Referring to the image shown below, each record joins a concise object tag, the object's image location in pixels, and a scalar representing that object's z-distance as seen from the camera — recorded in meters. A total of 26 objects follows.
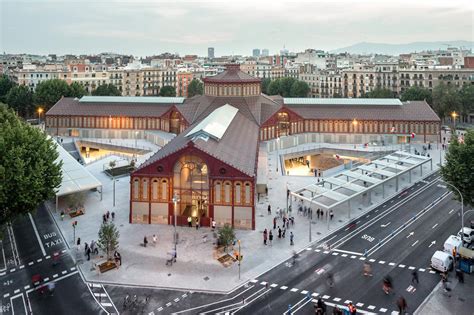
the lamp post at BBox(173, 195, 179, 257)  44.88
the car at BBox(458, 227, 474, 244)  45.72
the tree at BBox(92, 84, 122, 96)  145.88
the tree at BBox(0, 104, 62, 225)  41.22
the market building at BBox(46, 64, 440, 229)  93.56
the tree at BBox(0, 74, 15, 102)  141.15
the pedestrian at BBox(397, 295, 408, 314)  33.49
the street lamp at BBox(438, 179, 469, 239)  44.23
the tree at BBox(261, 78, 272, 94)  186.45
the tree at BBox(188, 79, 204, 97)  180.12
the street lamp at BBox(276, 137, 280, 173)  86.22
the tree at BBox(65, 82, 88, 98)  130.88
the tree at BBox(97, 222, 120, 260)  42.94
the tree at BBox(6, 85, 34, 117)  130.12
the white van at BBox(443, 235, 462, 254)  43.06
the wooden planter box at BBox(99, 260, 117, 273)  41.41
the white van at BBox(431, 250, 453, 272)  39.94
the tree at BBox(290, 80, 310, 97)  160.75
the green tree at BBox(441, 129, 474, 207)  45.47
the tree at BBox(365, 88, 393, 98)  137.62
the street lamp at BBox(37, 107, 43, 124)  118.91
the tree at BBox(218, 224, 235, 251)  44.72
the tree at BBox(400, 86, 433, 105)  128.25
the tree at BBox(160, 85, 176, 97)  169.62
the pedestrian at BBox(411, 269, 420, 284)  38.56
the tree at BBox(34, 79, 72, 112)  126.31
